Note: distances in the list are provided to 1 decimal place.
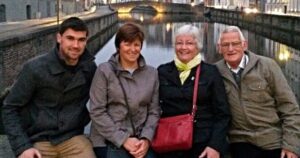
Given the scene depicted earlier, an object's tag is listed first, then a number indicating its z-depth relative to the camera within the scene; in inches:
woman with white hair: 99.3
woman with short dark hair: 98.0
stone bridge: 2458.2
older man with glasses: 99.8
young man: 97.6
